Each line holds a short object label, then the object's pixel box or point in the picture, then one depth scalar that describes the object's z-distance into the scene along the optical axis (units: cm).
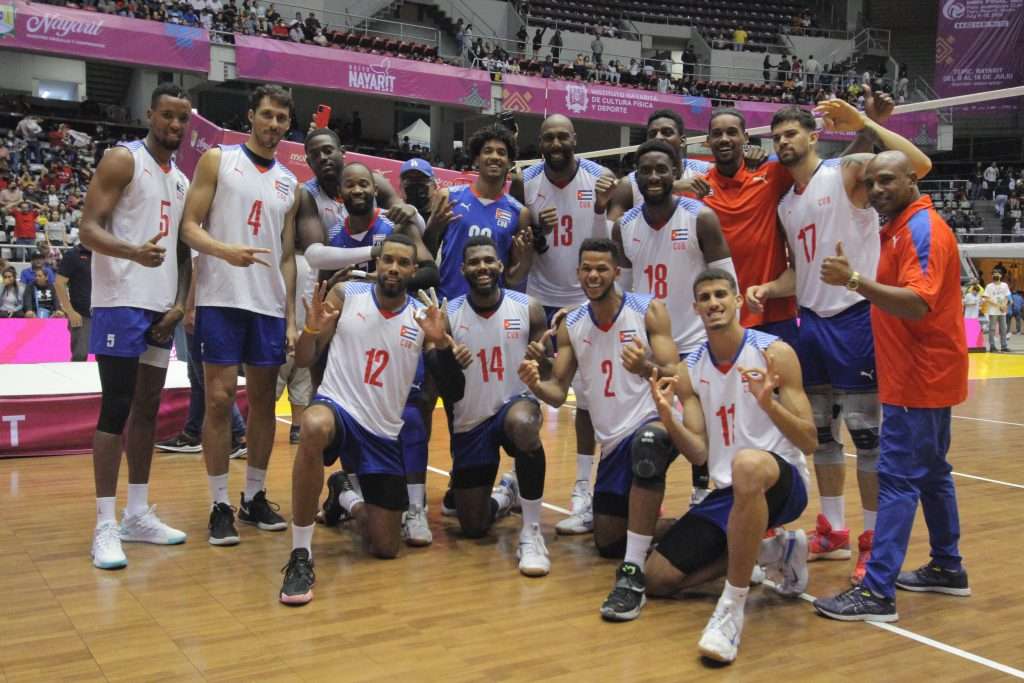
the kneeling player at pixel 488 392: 467
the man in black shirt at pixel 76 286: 948
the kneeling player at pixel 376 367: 448
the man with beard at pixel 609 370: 446
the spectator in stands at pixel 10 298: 1278
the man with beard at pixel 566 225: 551
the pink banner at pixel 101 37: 1978
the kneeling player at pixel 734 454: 354
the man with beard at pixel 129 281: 443
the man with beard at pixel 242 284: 475
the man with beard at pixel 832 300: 453
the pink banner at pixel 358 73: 2256
